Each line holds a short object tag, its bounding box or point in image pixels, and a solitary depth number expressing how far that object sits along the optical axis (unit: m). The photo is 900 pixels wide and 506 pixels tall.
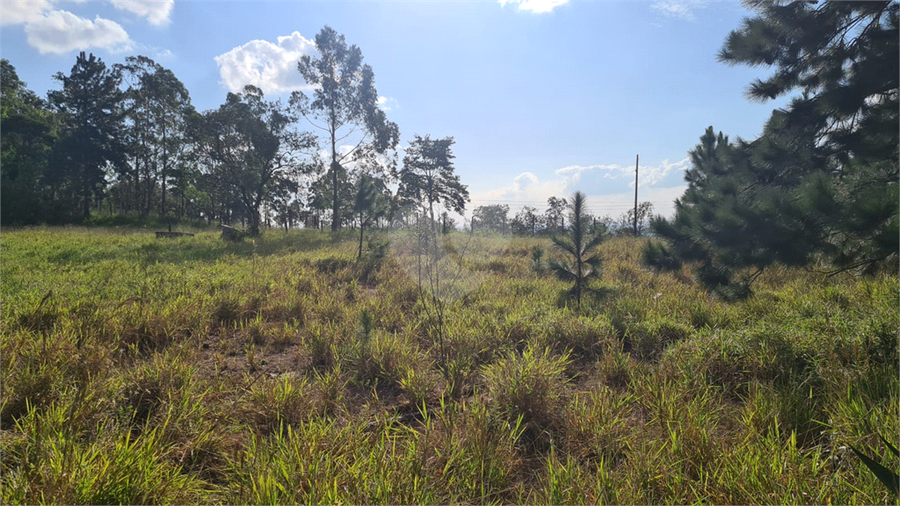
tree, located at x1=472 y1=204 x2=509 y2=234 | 38.58
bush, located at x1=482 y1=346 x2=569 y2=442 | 2.66
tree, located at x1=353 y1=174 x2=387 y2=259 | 11.78
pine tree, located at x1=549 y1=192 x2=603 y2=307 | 5.92
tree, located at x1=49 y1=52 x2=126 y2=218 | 26.98
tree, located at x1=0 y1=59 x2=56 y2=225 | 22.86
